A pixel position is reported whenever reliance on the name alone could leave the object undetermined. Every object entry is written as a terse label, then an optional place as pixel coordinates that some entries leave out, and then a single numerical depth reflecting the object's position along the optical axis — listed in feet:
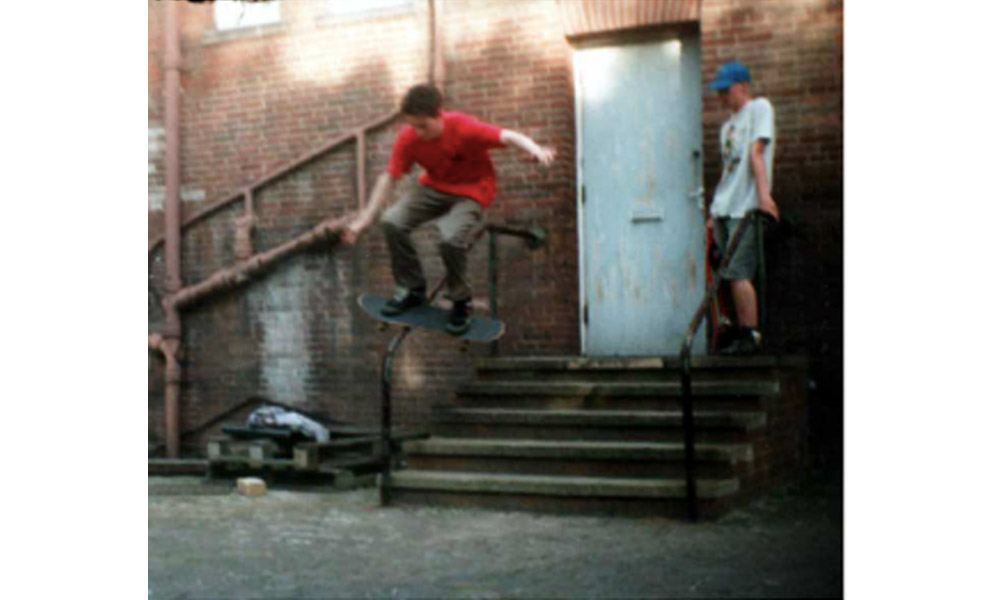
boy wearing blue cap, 16.21
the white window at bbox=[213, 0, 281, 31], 24.43
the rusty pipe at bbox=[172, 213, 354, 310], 23.98
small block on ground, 19.83
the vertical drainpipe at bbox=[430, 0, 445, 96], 22.89
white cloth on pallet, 21.83
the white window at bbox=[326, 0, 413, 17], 23.33
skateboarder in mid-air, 17.43
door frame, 21.02
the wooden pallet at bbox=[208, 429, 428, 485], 20.18
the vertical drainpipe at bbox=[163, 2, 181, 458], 24.64
